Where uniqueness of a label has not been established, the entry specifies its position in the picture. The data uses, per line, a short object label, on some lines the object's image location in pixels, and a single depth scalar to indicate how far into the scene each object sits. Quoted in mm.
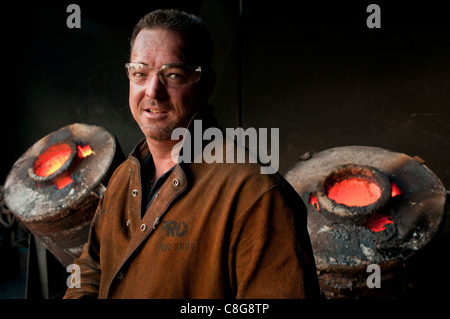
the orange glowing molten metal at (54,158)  3098
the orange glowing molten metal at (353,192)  2600
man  1143
